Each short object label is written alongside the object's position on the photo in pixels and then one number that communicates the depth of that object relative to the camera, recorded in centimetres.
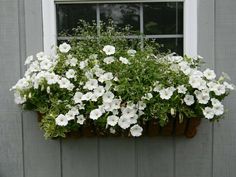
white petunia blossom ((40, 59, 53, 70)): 269
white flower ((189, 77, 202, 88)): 260
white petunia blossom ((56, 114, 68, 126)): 259
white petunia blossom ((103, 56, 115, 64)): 267
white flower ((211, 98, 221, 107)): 262
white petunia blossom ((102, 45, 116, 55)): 267
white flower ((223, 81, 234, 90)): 267
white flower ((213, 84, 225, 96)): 263
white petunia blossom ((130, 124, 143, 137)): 259
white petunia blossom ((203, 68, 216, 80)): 266
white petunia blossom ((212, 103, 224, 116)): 262
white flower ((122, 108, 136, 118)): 257
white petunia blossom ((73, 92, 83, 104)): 261
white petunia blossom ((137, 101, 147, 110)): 259
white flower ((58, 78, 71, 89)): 264
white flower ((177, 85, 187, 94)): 260
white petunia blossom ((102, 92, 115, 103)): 259
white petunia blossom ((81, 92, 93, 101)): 260
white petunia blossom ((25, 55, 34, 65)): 273
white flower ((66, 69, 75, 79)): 266
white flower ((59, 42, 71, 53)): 272
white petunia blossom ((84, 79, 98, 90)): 263
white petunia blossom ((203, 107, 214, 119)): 260
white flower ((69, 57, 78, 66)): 270
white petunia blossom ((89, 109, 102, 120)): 257
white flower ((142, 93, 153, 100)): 258
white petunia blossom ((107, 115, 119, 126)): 257
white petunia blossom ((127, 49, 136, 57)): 273
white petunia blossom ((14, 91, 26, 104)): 270
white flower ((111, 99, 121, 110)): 259
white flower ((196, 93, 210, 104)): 260
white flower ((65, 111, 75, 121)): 260
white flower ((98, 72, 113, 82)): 263
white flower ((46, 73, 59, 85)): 263
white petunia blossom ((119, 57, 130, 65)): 265
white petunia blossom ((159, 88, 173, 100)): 258
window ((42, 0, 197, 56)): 293
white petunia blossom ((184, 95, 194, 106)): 261
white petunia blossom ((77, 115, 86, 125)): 261
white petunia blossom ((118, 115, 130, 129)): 257
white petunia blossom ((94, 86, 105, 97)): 261
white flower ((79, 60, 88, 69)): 267
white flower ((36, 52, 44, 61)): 274
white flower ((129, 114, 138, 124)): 258
